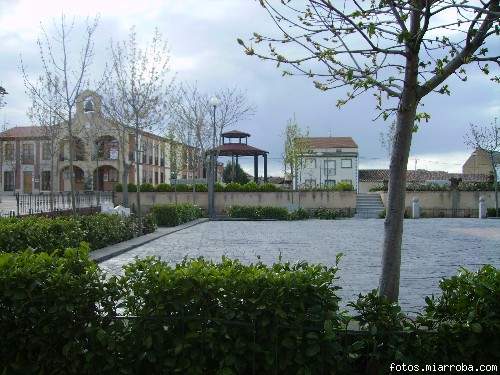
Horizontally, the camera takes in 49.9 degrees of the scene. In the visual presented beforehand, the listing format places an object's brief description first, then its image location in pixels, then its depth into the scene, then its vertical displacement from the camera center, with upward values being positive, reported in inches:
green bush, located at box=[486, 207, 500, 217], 1298.0 -59.0
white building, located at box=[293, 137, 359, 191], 2999.5 +120.3
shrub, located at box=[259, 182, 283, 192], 1360.9 +1.0
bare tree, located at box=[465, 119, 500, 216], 1294.0 +104.3
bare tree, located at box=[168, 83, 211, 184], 1391.5 +162.7
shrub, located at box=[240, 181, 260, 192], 1332.4 +3.6
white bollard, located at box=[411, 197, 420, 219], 1298.0 -48.7
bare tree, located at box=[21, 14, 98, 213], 541.6 +92.5
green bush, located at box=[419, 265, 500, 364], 134.7 -34.2
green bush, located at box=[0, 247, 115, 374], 140.8 -34.8
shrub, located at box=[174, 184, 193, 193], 1355.8 +1.6
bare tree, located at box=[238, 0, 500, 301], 149.6 +36.0
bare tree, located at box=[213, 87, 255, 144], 1349.7 +160.4
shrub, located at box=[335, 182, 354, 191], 1358.3 +2.8
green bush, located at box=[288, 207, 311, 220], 1209.6 -59.7
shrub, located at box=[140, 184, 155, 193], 1363.7 +1.9
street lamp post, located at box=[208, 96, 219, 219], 1223.5 +3.6
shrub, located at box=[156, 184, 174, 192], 1360.7 +1.8
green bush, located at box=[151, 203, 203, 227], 907.4 -43.1
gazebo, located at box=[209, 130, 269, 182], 1378.0 +99.5
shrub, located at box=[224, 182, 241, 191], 1332.4 +3.7
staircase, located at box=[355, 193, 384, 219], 1336.1 -48.2
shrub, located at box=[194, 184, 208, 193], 1348.4 +1.5
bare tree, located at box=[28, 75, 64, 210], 695.3 +112.3
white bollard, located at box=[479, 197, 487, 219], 1262.8 -50.0
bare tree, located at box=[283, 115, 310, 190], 1847.9 +138.3
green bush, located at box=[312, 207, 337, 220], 1272.1 -61.2
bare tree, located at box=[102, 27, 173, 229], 715.4 +114.8
